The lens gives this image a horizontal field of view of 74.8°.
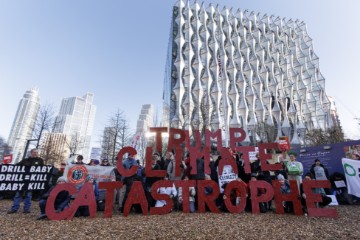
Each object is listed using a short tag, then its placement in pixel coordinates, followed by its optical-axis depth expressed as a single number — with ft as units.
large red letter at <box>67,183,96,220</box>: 22.00
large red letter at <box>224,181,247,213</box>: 24.13
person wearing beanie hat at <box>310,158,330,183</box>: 30.96
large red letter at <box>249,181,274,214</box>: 24.52
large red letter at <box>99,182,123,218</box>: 22.06
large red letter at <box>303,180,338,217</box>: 22.93
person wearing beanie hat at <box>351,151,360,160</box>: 32.58
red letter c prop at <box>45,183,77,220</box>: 20.86
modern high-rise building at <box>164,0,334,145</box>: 134.10
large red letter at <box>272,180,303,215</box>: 23.86
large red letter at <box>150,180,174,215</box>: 23.40
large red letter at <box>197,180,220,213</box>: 24.48
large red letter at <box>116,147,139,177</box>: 24.63
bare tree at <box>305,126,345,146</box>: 90.98
